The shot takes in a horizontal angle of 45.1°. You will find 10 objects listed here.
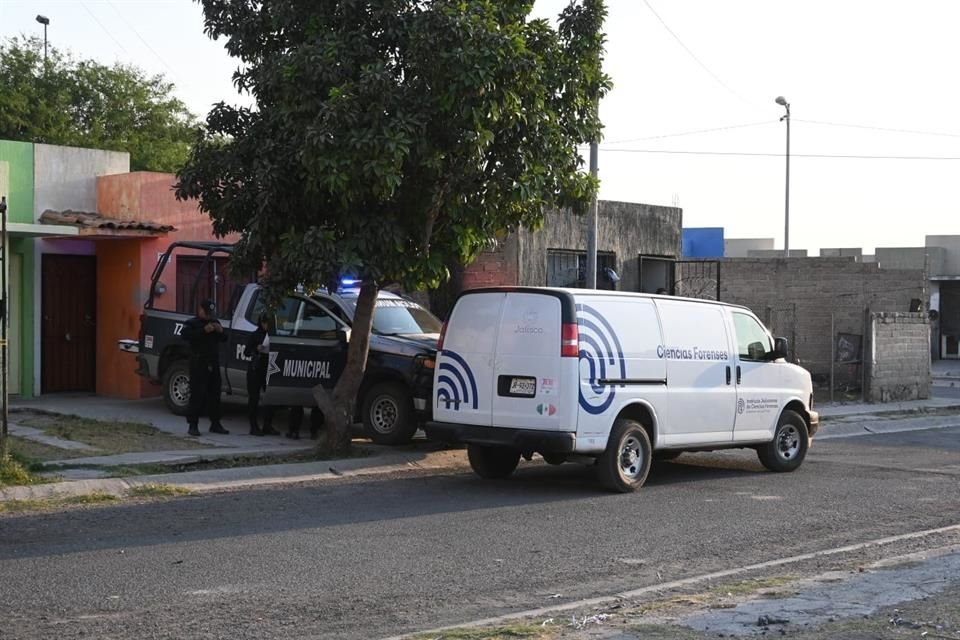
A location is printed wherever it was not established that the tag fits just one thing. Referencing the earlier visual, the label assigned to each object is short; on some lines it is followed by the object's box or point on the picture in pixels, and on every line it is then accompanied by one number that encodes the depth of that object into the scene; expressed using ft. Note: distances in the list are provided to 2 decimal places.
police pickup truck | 49.93
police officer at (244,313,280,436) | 51.06
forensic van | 38.88
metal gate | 86.12
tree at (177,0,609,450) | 41.04
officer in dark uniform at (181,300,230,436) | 49.78
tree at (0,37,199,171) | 118.11
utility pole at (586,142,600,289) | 58.65
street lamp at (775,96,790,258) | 135.03
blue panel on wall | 130.52
